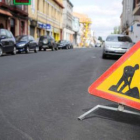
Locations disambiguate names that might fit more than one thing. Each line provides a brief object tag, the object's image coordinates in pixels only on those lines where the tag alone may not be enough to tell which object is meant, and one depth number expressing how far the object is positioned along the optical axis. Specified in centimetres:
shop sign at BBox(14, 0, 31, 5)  2818
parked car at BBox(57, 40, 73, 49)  3806
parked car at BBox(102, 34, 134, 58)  1501
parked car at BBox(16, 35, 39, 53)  2033
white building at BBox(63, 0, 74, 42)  6244
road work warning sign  341
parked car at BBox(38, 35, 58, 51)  2862
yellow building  3572
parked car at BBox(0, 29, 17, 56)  1613
